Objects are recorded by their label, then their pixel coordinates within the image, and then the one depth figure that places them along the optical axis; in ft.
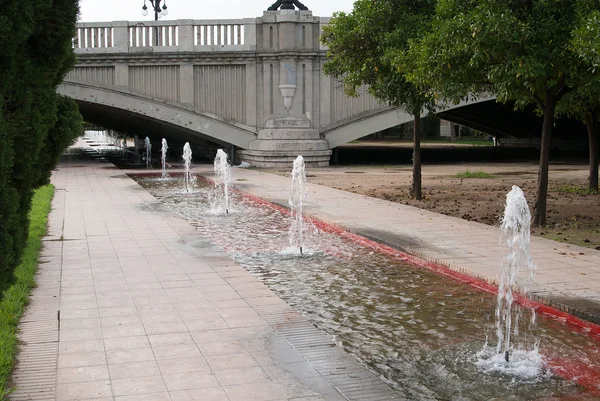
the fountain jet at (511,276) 22.63
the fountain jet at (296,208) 40.40
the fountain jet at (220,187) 56.24
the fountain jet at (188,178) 71.26
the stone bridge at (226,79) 95.66
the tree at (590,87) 33.06
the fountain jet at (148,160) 102.73
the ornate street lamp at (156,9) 108.47
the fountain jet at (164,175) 83.72
